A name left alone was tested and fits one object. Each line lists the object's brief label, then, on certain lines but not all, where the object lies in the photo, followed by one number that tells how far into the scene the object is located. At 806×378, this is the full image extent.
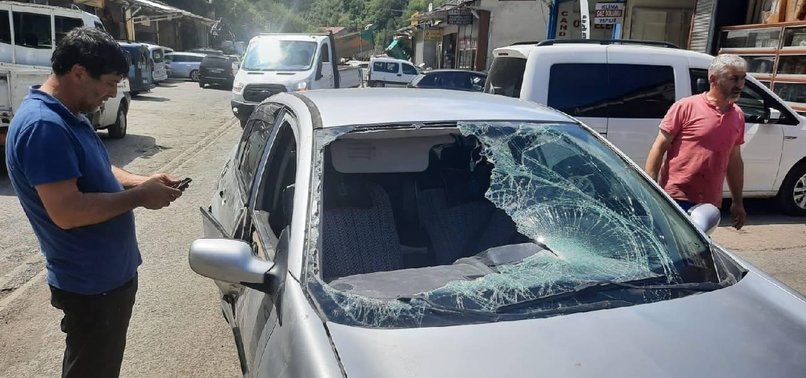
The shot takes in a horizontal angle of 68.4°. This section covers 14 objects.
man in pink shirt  3.88
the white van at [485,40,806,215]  6.09
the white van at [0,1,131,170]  11.07
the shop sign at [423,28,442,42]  34.09
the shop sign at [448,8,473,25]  26.27
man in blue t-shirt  2.08
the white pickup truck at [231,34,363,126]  12.08
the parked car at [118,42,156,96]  19.06
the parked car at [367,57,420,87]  22.36
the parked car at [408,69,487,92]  14.45
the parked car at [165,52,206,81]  30.66
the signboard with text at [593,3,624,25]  10.50
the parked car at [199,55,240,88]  25.50
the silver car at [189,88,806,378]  1.68
